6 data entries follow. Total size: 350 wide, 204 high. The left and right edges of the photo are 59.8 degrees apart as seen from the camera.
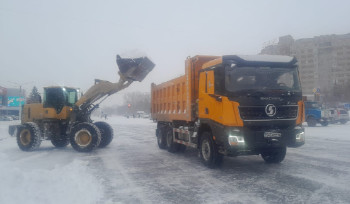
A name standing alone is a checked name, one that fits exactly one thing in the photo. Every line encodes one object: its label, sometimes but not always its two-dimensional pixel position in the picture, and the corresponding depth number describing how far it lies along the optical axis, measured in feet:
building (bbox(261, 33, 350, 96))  360.69
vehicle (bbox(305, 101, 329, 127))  87.10
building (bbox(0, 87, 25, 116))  256.32
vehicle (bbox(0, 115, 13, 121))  222.07
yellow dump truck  24.59
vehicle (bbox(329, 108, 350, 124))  91.88
